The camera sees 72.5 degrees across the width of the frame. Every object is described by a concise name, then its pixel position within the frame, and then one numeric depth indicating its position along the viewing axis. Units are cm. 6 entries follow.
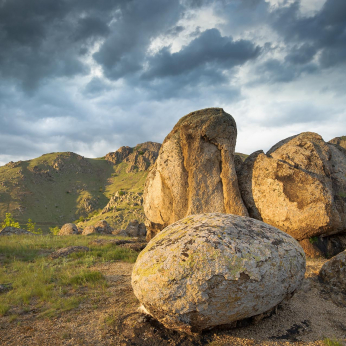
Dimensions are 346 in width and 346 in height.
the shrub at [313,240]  1019
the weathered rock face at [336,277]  628
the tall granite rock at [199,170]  1146
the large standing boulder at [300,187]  981
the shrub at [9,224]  3239
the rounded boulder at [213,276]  427
